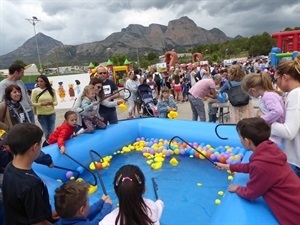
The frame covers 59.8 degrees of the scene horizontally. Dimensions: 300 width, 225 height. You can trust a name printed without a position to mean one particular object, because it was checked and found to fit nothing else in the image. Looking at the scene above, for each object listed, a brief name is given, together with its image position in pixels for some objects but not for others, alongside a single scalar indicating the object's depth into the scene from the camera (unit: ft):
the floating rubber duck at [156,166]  12.63
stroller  22.00
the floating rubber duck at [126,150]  15.33
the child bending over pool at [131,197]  5.08
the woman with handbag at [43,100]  14.73
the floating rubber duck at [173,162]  13.00
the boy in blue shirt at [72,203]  5.54
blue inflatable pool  6.71
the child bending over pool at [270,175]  5.63
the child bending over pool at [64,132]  12.72
